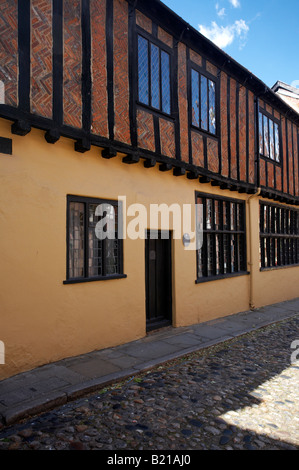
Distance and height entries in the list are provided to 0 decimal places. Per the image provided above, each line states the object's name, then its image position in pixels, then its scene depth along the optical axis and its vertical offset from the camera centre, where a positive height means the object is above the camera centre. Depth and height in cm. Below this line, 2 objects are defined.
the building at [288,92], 1655 +739
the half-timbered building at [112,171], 469 +134
